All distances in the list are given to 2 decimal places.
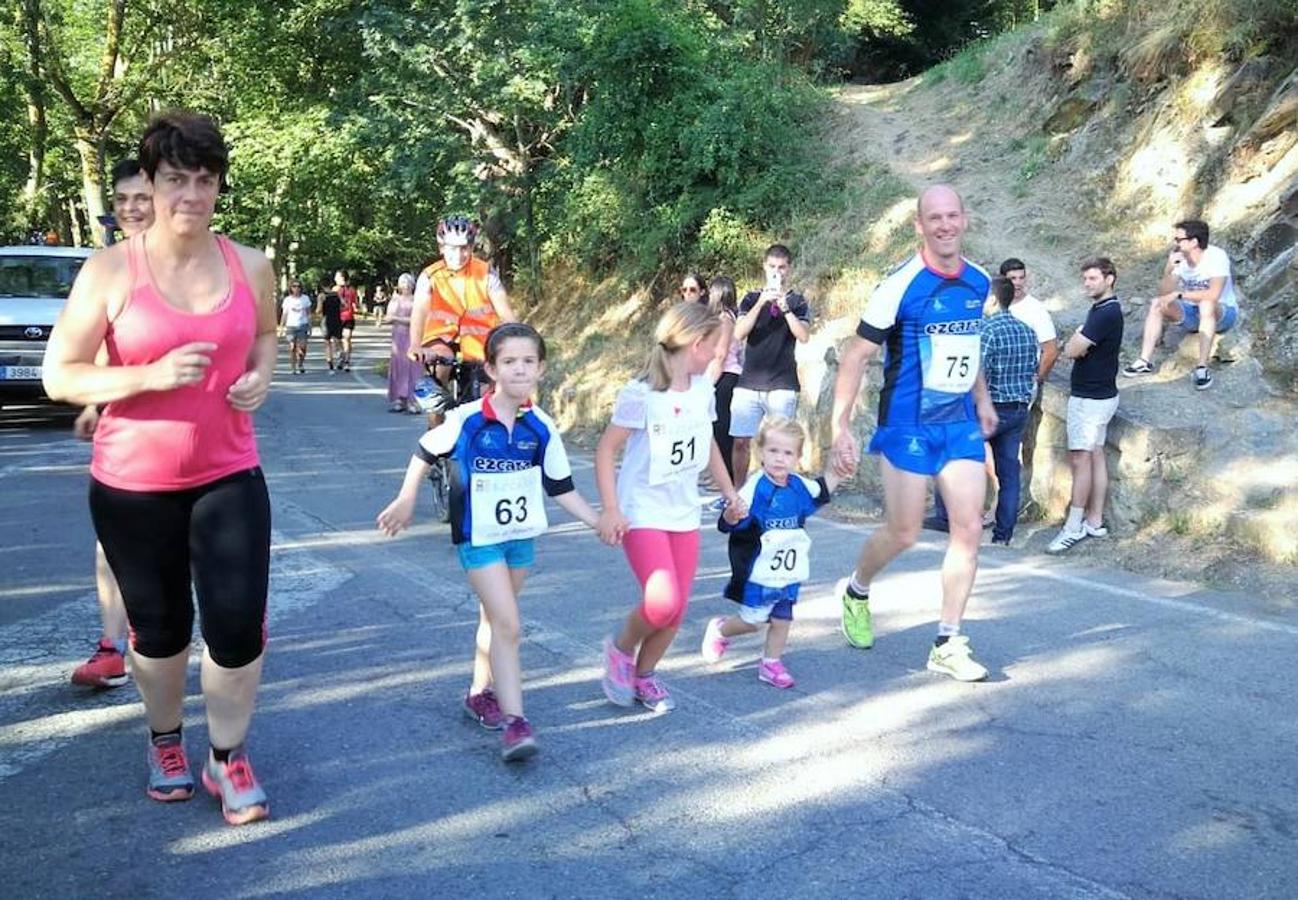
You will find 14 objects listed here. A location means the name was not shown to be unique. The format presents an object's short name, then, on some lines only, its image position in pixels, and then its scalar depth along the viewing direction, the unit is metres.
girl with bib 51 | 5.15
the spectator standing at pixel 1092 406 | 8.85
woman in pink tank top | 3.74
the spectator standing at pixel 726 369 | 10.35
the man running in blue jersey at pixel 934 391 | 5.71
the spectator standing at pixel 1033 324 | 9.78
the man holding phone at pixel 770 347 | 9.69
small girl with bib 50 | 5.59
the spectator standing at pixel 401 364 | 18.02
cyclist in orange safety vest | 9.21
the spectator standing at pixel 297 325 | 26.98
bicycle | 9.27
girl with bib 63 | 4.74
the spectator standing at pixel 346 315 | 27.98
